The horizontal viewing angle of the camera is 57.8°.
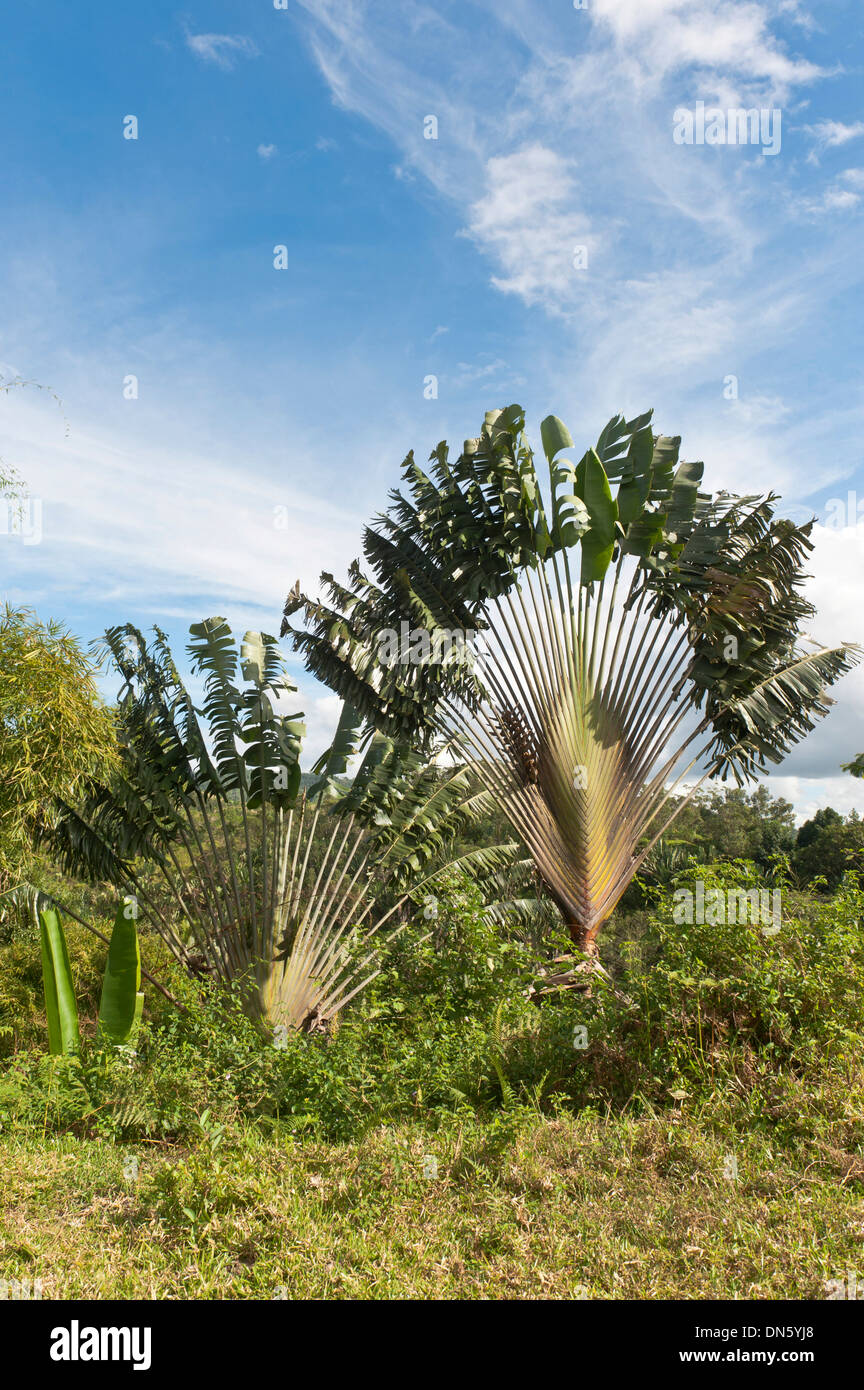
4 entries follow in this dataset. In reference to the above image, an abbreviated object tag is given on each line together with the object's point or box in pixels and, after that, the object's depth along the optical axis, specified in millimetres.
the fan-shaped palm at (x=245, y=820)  9273
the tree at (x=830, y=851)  22344
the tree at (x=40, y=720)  6191
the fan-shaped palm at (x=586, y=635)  8414
